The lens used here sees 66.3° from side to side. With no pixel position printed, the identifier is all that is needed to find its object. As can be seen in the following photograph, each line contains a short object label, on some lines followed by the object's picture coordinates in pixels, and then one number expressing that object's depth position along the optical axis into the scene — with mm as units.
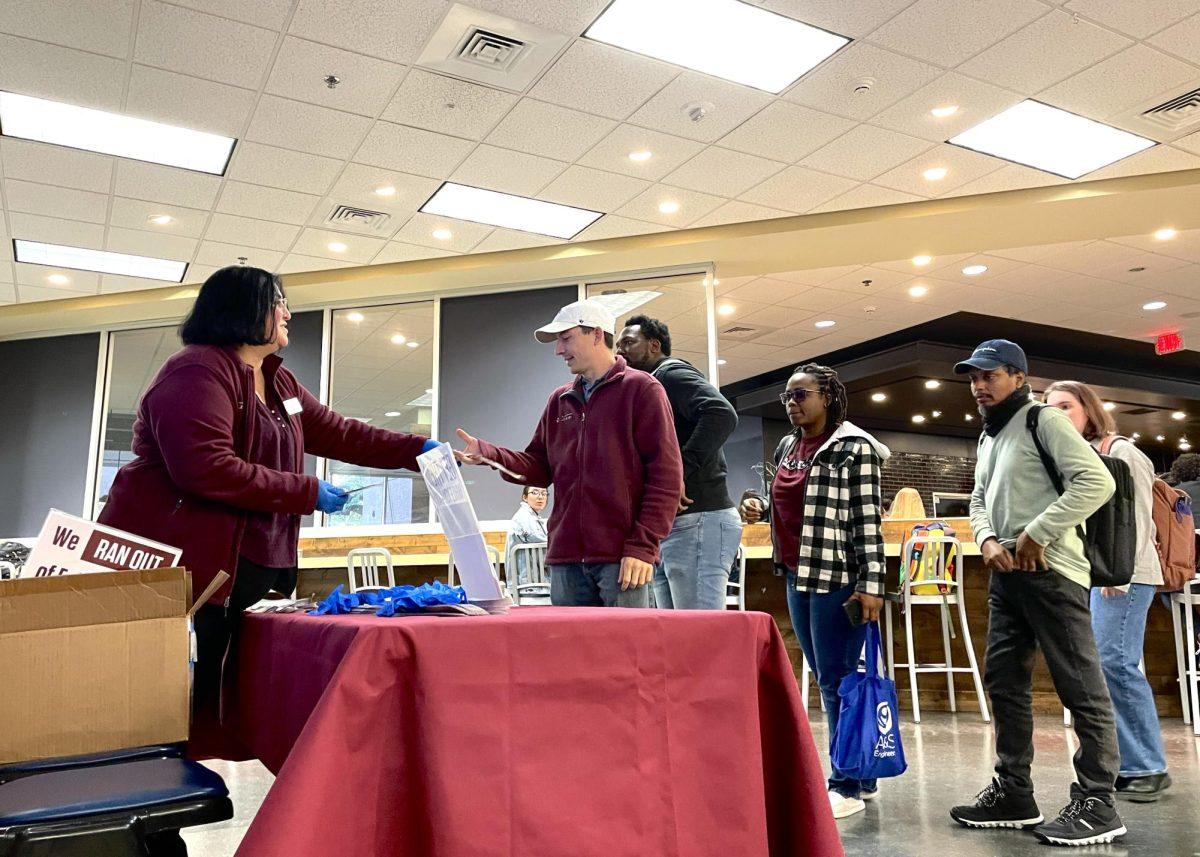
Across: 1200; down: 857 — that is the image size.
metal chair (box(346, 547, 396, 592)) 5555
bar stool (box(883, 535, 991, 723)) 4828
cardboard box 1339
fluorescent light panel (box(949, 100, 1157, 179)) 5250
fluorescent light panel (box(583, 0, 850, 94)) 4250
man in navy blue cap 2527
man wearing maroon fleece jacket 2234
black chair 1163
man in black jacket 2787
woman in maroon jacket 1672
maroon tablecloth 1046
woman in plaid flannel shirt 2816
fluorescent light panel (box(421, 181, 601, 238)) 6152
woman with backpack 3125
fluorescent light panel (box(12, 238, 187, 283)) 6719
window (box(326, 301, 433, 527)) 8289
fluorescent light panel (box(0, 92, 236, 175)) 4953
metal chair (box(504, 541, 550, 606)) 5094
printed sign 1479
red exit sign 9688
